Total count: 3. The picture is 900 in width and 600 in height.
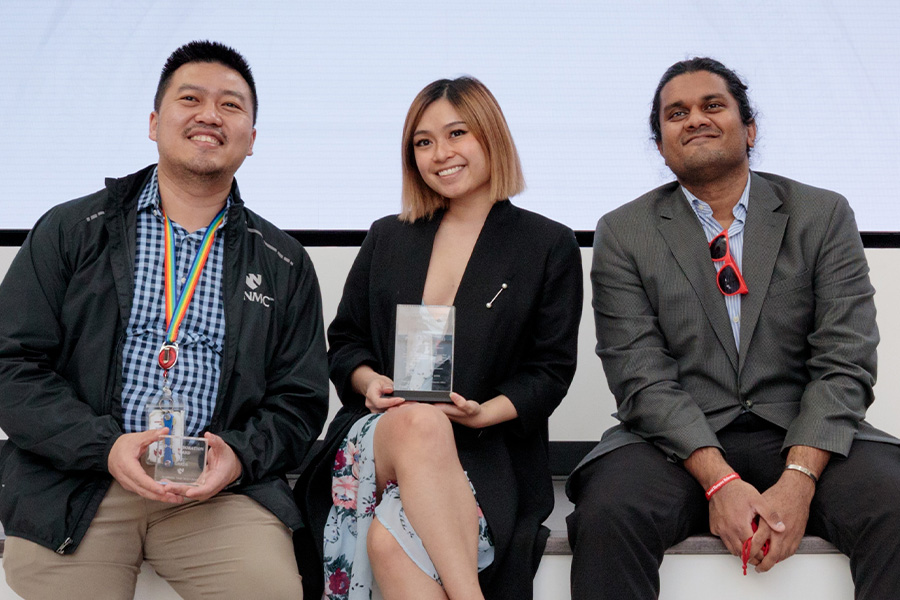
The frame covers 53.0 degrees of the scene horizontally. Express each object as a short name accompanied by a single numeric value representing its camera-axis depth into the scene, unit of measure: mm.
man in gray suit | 2102
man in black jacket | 1975
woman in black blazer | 1955
